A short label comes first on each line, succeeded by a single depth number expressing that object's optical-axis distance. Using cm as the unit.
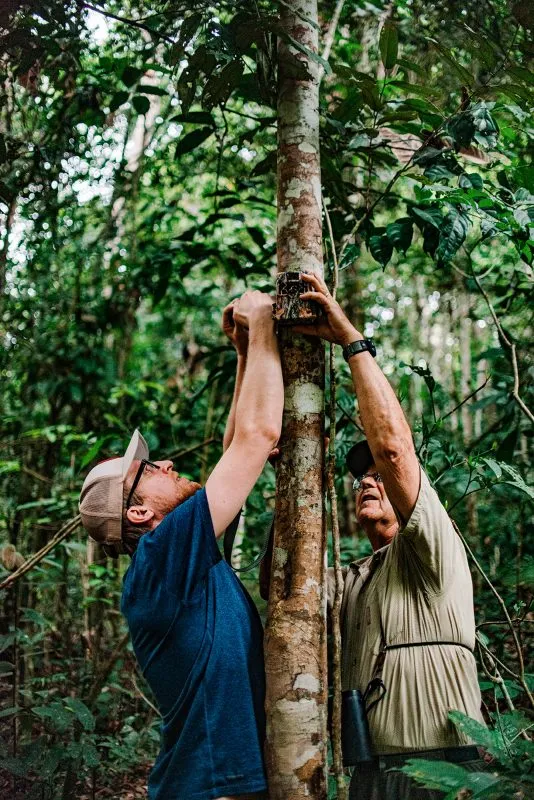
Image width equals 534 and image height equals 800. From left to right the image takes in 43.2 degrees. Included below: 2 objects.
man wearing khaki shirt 201
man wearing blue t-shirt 190
